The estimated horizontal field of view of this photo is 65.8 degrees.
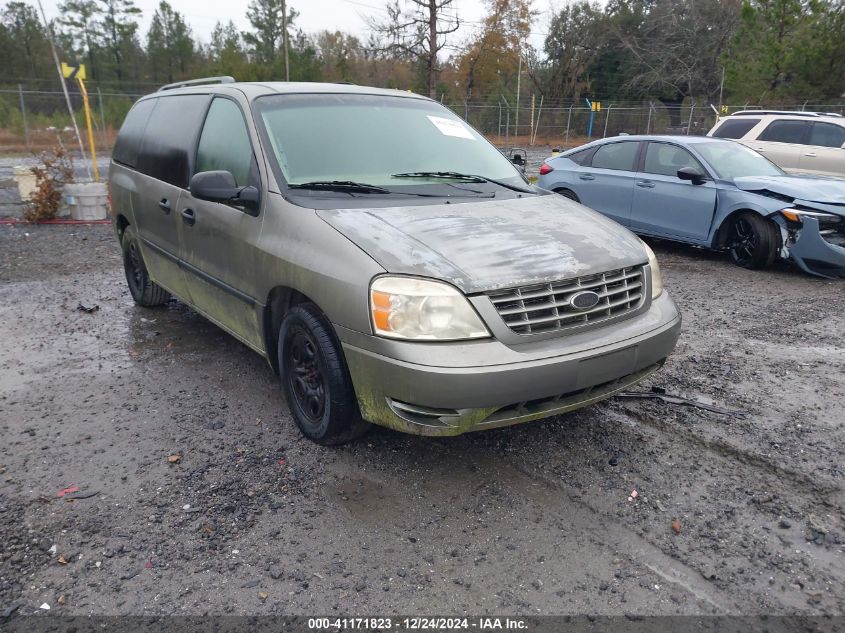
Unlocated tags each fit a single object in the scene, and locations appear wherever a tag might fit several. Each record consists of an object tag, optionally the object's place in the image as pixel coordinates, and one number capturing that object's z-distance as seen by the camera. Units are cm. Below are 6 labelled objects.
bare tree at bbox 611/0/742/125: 4028
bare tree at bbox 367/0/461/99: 3127
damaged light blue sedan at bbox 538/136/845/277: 686
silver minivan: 278
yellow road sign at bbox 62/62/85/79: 1099
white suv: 1041
